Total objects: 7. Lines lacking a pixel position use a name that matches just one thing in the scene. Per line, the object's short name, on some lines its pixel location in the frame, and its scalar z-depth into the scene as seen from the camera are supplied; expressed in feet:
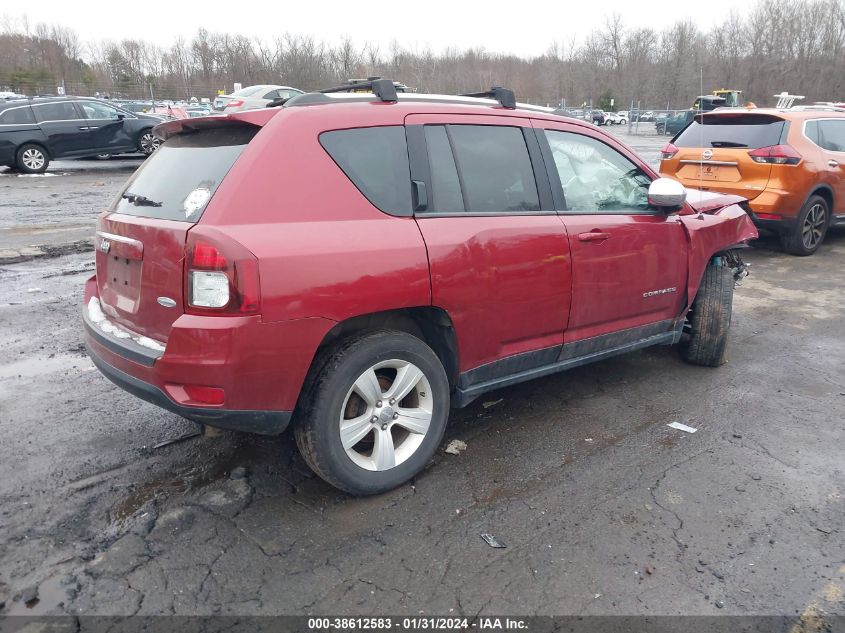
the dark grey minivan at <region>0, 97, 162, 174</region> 51.37
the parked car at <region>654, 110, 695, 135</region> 119.55
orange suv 25.58
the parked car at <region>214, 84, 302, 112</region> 65.41
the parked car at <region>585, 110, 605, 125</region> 154.81
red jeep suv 8.86
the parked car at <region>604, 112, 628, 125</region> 176.76
